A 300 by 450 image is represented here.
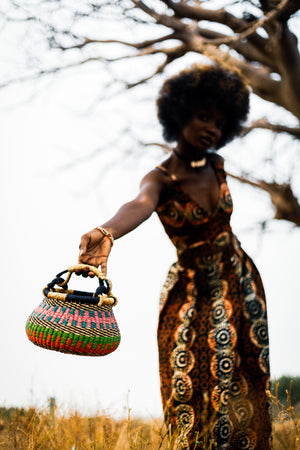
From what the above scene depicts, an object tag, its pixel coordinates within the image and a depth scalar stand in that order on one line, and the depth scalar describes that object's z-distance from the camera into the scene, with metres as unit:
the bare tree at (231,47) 5.12
